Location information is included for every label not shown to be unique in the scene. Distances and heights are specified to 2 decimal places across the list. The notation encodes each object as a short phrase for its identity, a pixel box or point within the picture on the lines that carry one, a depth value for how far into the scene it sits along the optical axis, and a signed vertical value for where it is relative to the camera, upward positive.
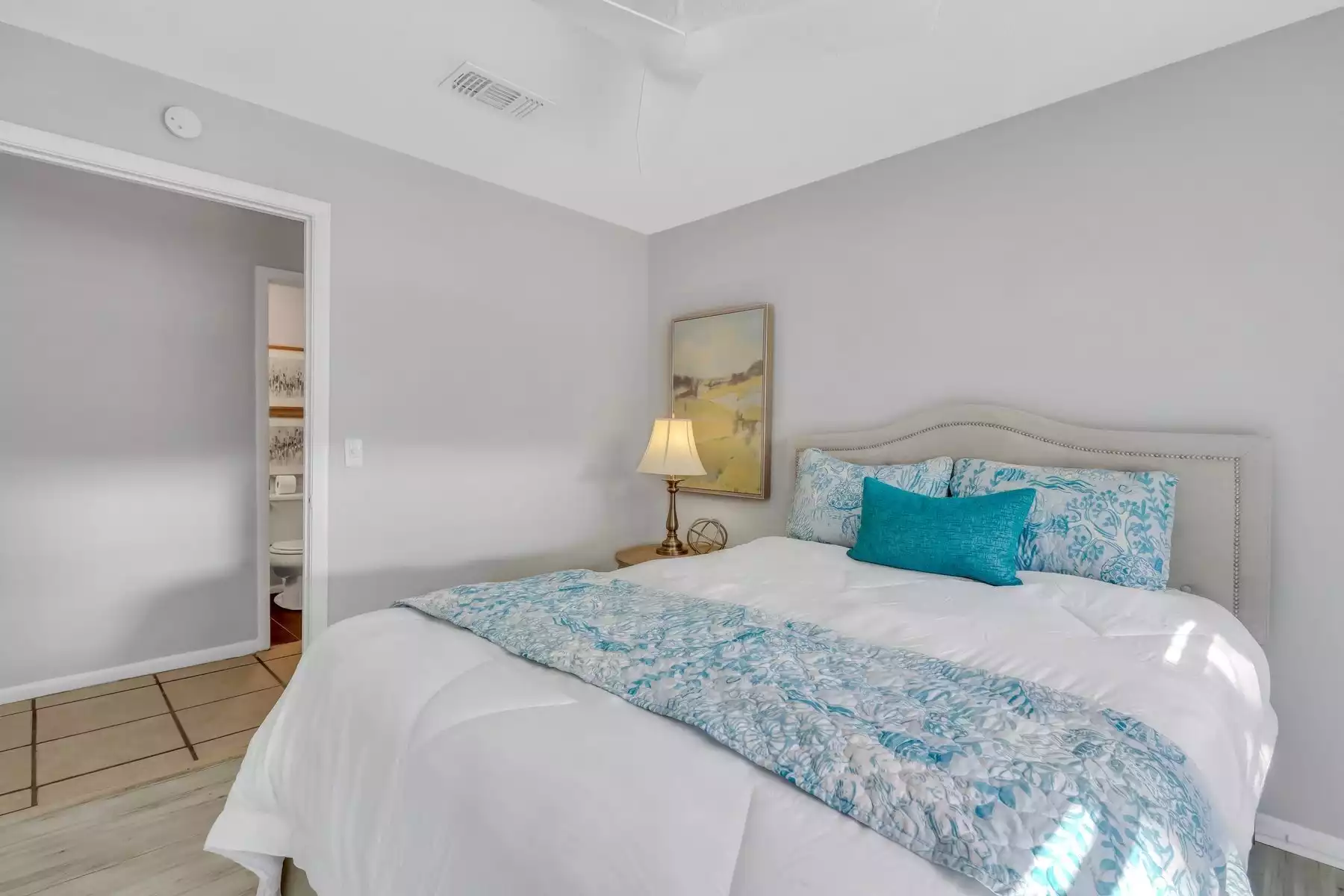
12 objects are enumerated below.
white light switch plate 2.59 -0.08
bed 0.74 -0.45
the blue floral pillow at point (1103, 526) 1.84 -0.24
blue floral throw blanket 0.68 -0.40
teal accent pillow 1.87 -0.28
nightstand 3.09 -0.58
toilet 3.78 -0.84
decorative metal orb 3.32 -0.52
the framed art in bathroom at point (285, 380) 4.18 +0.34
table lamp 3.06 -0.09
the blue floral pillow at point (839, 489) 2.33 -0.18
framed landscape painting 3.15 +0.24
